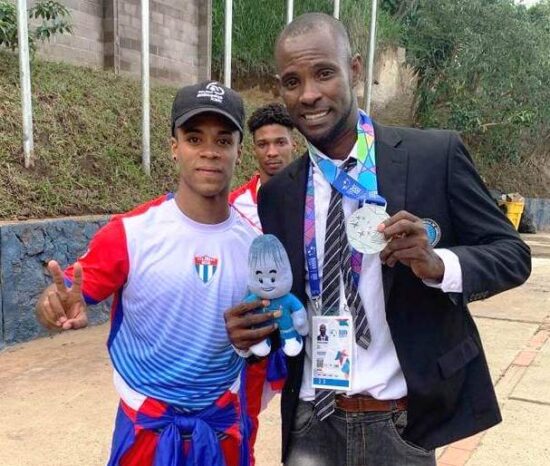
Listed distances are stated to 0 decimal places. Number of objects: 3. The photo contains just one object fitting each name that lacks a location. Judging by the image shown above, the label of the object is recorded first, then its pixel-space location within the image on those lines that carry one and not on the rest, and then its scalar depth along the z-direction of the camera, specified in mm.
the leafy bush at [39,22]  7109
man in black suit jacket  1669
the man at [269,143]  3930
